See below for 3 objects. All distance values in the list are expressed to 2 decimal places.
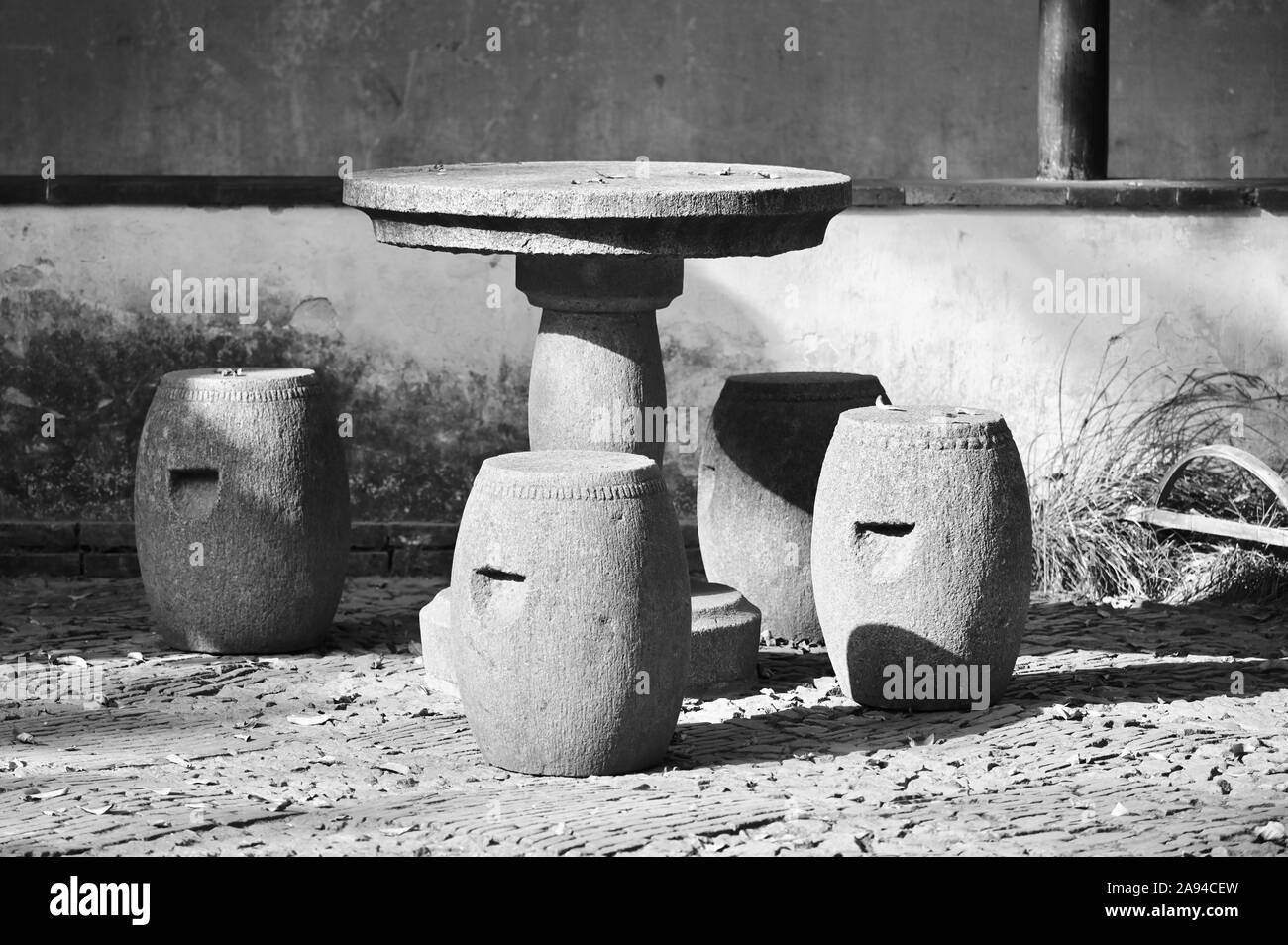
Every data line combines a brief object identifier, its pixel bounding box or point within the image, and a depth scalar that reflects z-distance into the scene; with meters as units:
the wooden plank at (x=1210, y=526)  6.47
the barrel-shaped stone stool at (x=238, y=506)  5.93
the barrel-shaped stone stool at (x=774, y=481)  6.16
